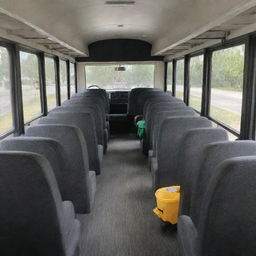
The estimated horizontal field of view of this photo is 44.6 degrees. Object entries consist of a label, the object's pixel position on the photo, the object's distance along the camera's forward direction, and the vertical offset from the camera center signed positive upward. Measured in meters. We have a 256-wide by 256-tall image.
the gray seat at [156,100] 4.76 -0.41
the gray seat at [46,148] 1.98 -0.46
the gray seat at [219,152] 1.76 -0.42
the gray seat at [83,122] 3.36 -0.48
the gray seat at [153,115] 4.33 -0.52
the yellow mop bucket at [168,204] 2.82 -1.14
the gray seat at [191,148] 2.35 -0.54
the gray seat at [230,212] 1.34 -0.62
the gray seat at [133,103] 8.25 -0.69
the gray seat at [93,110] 4.20 -0.46
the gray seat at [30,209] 1.48 -0.68
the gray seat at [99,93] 7.28 -0.38
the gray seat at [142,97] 6.74 -0.47
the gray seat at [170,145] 3.06 -0.69
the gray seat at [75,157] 2.52 -0.66
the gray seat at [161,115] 3.71 -0.46
